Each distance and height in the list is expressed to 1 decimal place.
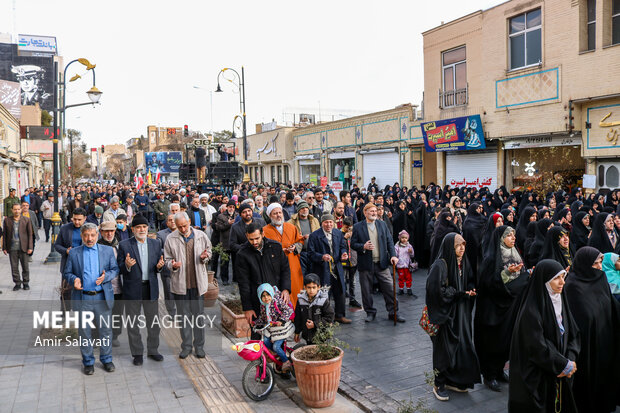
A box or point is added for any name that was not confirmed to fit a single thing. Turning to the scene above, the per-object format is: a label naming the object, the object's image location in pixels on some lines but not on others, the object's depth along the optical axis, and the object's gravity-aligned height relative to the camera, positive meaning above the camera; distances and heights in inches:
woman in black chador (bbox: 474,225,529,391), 217.3 -51.4
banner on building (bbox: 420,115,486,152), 761.6 +79.3
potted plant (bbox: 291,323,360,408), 195.6 -70.8
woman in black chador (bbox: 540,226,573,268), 242.2 -30.6
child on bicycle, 220.1 -57.2
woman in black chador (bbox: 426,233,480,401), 204.1 -55.3
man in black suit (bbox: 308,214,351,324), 298.0 -41.2
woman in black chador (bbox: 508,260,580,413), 160.6 -53.3
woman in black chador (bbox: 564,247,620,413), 187.9 -57.5
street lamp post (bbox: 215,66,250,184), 906.1 +170.9
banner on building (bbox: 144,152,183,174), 3089.1 +177.0
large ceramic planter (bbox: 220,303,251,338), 283.9 -77.7
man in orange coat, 275.7 -27.6
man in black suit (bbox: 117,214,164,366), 247.9 -45.5
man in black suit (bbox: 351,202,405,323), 313.1 -44.1
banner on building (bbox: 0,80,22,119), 1470.2 +278.9
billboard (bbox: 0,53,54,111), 2345.0 +543.5
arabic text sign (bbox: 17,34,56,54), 2972.4 +867.4
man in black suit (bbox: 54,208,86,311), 289.7 -27.4
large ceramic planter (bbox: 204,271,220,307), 346.0 -72.8
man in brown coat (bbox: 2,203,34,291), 401.1 -38.9
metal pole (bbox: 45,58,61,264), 537.2 -9.6
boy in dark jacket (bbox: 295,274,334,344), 226.4 -53.7
